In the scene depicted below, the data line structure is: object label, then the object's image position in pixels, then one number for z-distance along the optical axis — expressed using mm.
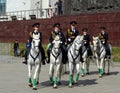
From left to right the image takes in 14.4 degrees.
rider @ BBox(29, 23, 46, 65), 17609
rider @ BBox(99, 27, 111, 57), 22797
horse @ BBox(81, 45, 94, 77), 22500
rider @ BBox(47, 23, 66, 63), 17984
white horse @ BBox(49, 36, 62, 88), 17417
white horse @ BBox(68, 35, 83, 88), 17828
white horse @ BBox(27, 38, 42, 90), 17173
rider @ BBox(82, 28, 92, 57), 22667
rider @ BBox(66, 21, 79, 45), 19334
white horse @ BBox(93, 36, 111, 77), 21781
